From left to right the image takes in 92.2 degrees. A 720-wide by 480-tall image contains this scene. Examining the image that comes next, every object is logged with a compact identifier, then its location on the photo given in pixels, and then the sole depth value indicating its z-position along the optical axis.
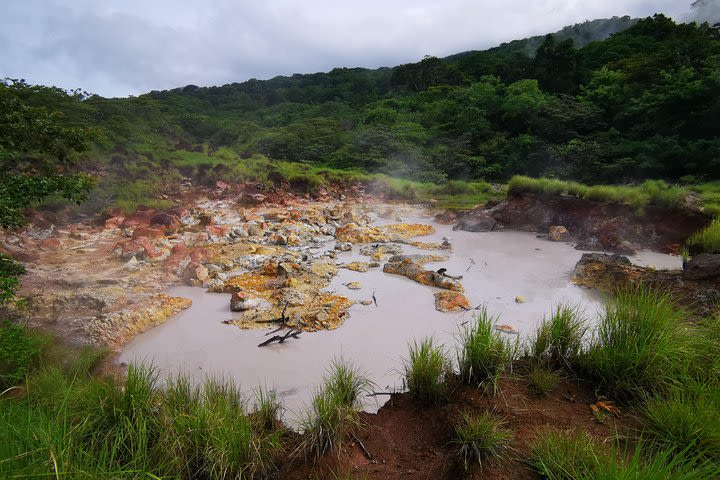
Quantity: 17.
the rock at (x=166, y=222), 10.03
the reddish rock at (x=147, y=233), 9.02
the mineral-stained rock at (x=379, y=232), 9.77
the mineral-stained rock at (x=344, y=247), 8.82
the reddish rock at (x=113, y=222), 10.27
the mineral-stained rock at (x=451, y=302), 5.28
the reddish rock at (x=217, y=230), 9.93
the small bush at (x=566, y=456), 1.75
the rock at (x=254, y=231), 10.14
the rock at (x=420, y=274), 6.10
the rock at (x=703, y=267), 4.62
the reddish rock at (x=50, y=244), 8.15
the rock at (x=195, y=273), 6.37
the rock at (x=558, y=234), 9.50
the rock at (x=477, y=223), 10.97
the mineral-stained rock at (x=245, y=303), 5.30
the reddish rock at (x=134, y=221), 10.50
